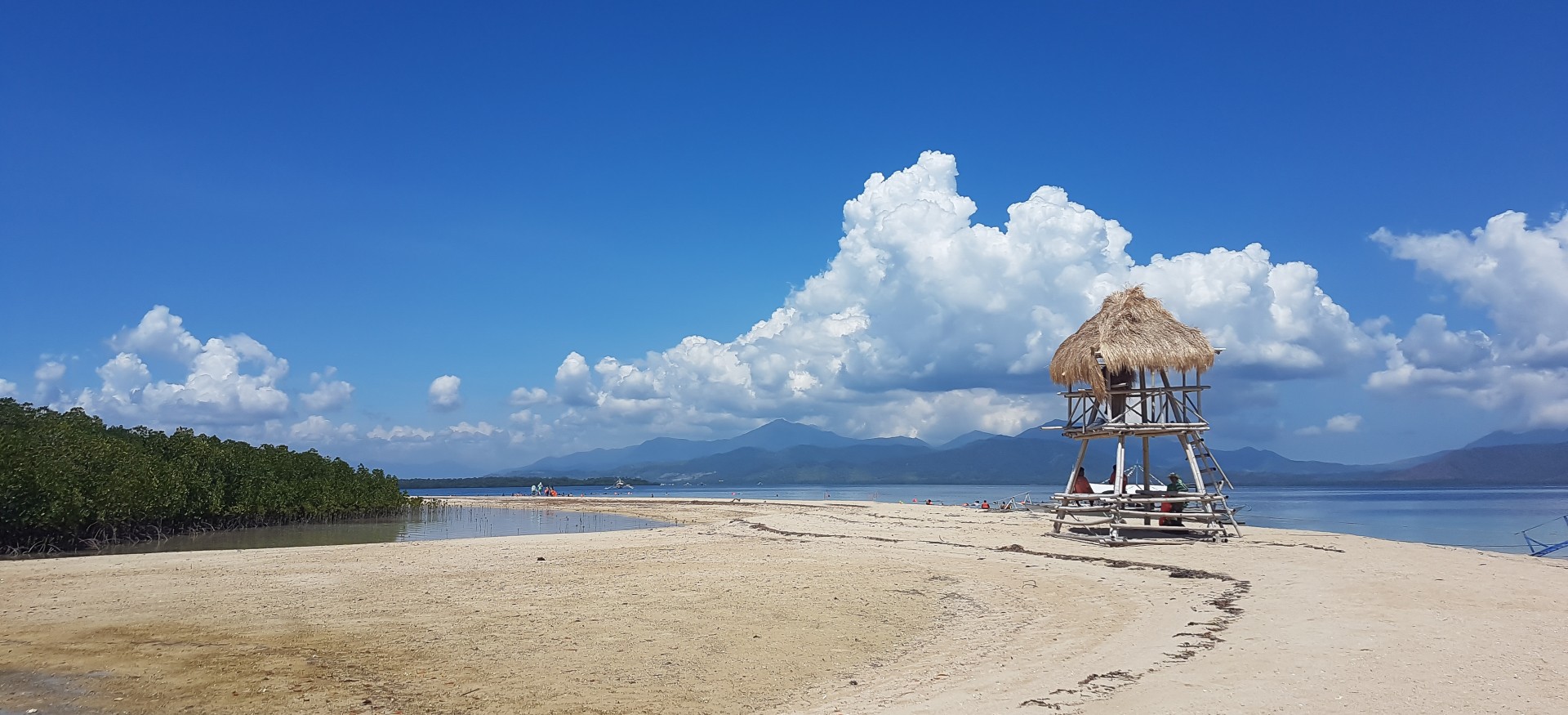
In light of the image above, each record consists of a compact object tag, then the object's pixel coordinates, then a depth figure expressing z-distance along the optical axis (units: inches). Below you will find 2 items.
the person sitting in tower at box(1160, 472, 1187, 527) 927.0
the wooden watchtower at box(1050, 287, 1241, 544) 886.4
